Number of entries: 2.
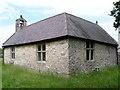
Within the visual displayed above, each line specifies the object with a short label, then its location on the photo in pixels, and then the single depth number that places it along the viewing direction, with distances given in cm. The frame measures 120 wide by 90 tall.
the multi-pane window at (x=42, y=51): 1165
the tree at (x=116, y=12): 1165
